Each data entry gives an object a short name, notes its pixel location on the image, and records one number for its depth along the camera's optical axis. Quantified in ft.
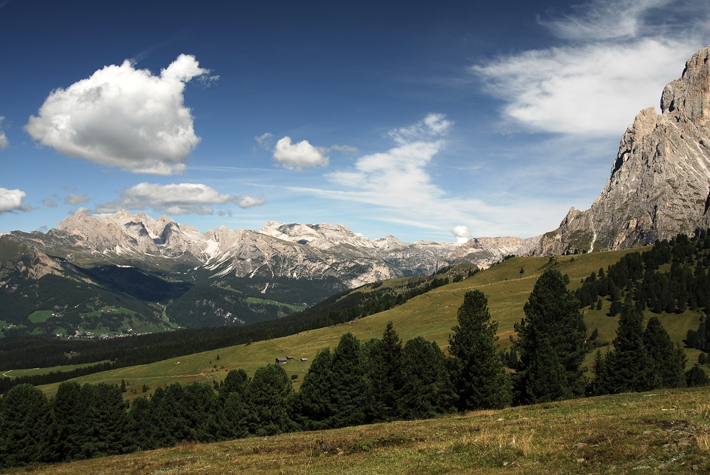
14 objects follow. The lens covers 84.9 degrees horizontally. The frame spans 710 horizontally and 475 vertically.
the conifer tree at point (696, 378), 218.98
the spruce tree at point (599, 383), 201.57
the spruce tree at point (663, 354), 211.82
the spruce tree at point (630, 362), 191.21
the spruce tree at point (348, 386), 178.91
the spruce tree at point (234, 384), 286.87
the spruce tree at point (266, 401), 238.07
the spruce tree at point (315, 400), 184.44
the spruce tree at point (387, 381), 173.47
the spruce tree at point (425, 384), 175.73
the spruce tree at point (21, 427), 215.92
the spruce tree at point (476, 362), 156.04
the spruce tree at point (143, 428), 278.26
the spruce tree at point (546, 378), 166.61
